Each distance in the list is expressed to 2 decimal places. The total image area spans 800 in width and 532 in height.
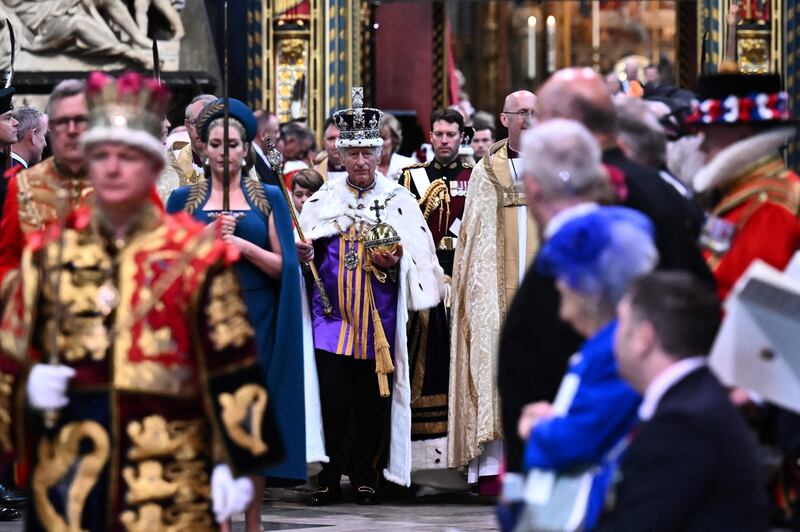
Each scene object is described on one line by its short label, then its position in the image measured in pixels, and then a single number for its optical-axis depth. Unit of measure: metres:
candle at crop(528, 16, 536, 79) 33.12
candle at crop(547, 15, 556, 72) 33.25
